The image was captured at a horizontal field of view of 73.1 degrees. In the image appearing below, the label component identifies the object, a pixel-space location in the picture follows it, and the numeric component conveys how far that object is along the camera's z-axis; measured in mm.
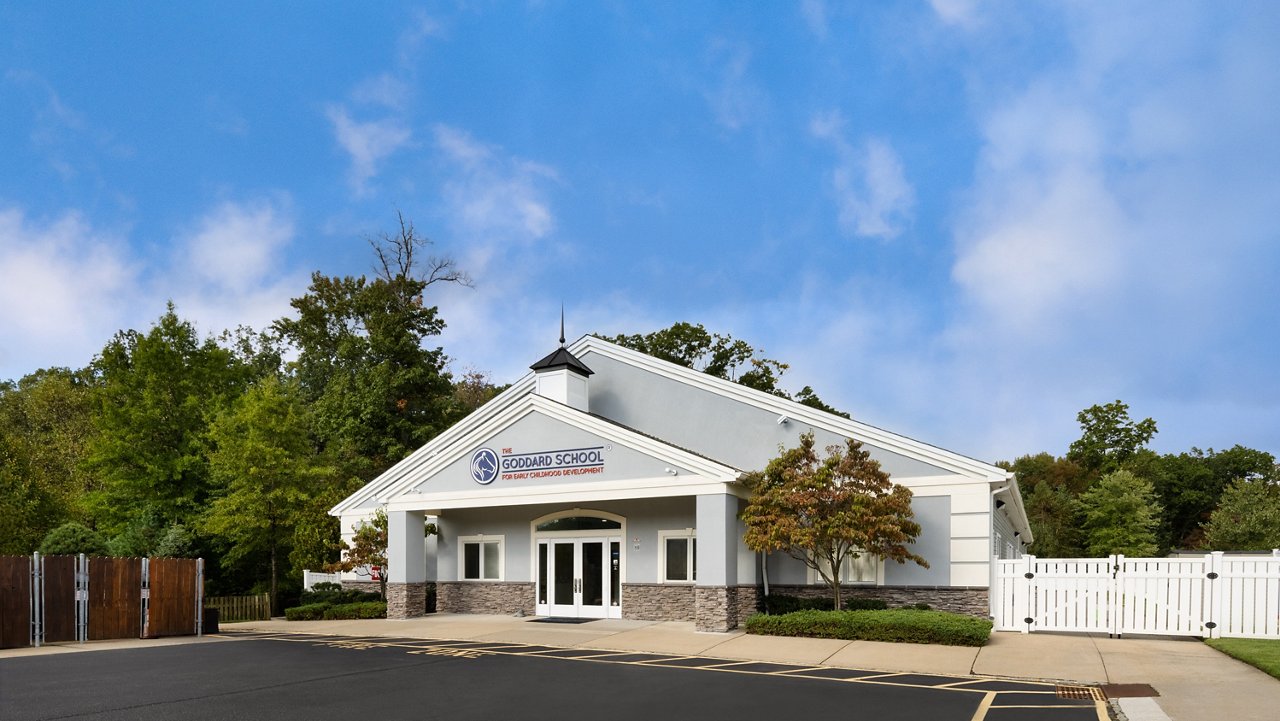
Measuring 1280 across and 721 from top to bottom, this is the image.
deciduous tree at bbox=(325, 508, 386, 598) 24312
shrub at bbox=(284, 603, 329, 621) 23797
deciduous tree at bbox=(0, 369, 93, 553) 30828
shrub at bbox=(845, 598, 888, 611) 18969
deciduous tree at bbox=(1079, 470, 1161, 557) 44000
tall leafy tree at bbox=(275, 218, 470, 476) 39000
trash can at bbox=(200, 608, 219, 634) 20625
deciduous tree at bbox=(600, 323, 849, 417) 44438
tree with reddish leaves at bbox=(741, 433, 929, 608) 17719
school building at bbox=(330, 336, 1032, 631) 19078
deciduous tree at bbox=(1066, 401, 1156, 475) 62656
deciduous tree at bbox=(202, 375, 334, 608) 27719
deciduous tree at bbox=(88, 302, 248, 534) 35625
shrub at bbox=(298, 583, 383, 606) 24766
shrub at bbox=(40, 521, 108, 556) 28234
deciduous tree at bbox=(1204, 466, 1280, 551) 38438
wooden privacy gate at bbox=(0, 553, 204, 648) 17188
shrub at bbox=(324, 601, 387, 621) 23641
